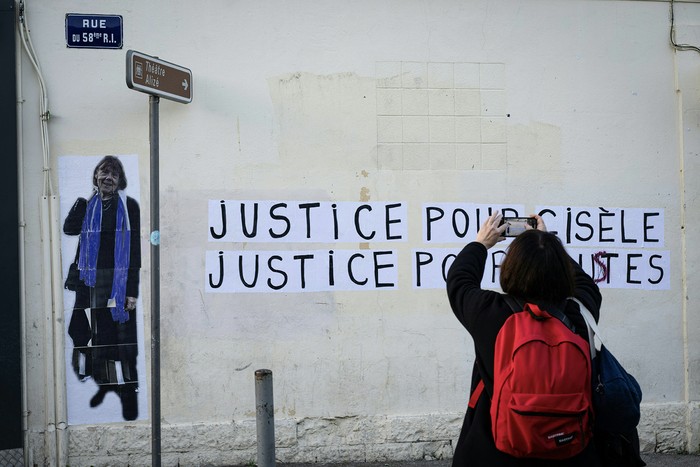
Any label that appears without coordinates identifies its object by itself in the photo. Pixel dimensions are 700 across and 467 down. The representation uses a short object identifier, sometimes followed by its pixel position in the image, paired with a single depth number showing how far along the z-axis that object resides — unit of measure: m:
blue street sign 5.29
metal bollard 3.76
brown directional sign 4.11
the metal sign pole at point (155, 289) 4.18
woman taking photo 2.63
